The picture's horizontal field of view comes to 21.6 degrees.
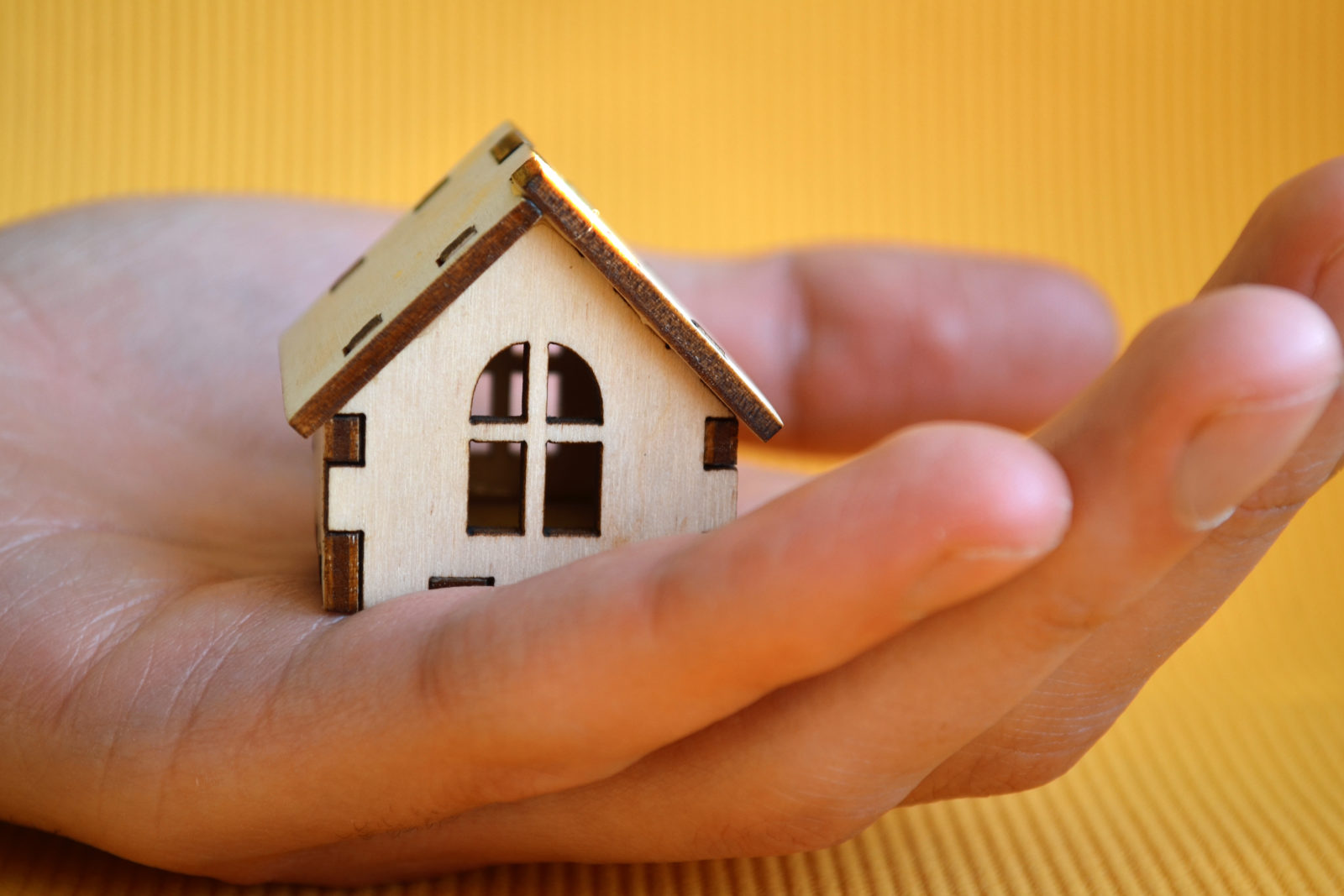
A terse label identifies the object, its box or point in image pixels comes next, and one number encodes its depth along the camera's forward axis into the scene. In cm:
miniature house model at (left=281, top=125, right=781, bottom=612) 29
